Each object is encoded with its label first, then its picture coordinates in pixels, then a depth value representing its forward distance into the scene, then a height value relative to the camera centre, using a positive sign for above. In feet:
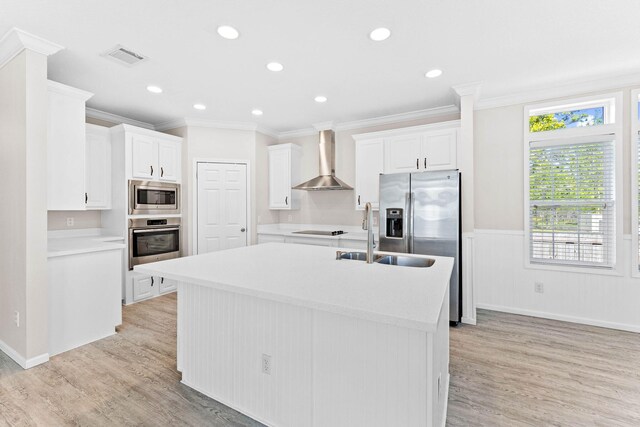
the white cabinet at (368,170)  13.88 +1.90
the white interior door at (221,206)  15.24 +0.27
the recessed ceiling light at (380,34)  7.58 +4.45
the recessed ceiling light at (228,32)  7.44 +4.45
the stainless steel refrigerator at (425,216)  10.90 -0.20
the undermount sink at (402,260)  7.53 -1.24
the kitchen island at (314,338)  4.35 -2.19
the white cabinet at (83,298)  8.68 -2.62
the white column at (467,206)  11.18 +0.18
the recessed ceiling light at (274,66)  9.38 +4.50
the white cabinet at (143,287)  13.03 -3.38
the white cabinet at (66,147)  9.16 +1.98
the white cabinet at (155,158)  13.26 +2.45
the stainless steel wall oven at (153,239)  13.19 -1.26
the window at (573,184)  10.64 +0.97
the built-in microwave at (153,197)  13.15 +0.63
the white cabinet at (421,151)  12.28 +2.49
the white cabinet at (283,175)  16.70 +2.02
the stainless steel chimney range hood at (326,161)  15.38 +2.60
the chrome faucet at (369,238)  6.90 -0.61
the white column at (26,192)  7.79 +0.51
